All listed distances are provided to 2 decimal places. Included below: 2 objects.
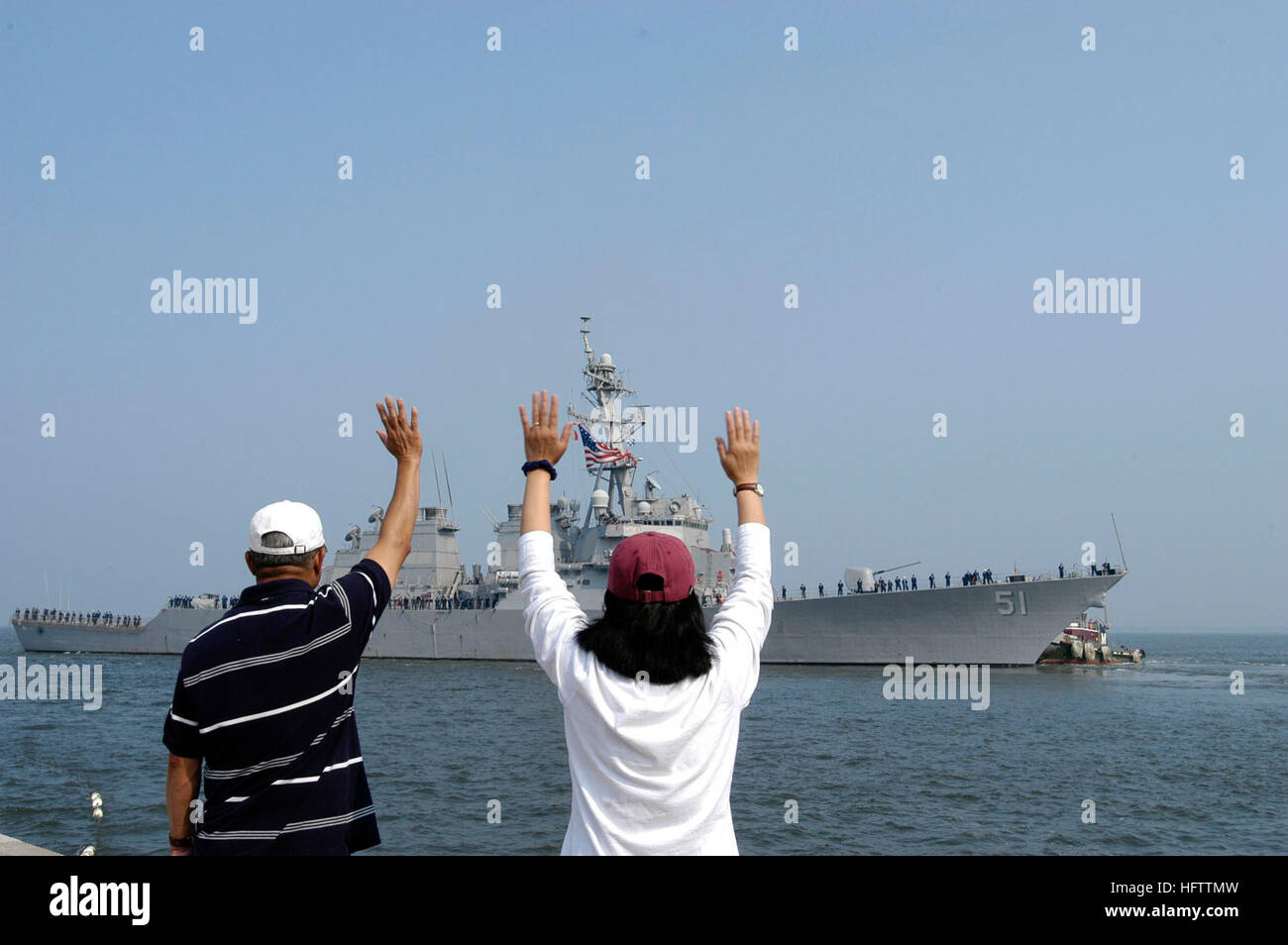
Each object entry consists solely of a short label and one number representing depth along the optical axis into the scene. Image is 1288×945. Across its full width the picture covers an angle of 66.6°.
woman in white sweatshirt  2.08
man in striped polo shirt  2.33
